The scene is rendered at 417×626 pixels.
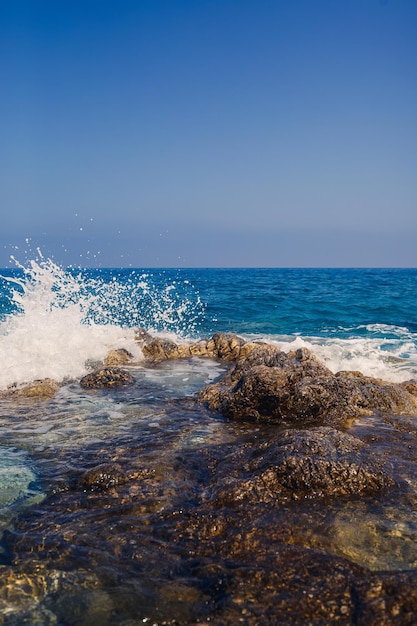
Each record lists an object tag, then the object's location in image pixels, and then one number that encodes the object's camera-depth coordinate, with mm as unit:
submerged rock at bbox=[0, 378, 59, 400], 7621
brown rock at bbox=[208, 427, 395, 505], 3770
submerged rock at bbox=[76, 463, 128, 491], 4102
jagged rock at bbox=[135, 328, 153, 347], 11677
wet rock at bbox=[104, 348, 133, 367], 10484
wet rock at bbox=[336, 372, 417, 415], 6578
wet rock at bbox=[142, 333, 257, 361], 11320
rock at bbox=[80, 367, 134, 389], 8164
